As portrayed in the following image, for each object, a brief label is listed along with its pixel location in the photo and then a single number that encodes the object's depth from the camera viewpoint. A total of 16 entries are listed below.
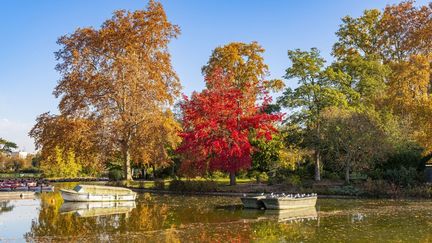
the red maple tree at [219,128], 38.66
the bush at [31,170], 94.47
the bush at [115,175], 59.72
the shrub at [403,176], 36.94
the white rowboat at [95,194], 33.28
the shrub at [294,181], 39.75
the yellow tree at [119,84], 44.56
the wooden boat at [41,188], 45.75
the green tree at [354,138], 38.41
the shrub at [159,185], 44.47
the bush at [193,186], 40.69
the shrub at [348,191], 36.56
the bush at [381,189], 35.28
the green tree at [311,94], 42.91
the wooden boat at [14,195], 38.28
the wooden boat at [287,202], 28.25
